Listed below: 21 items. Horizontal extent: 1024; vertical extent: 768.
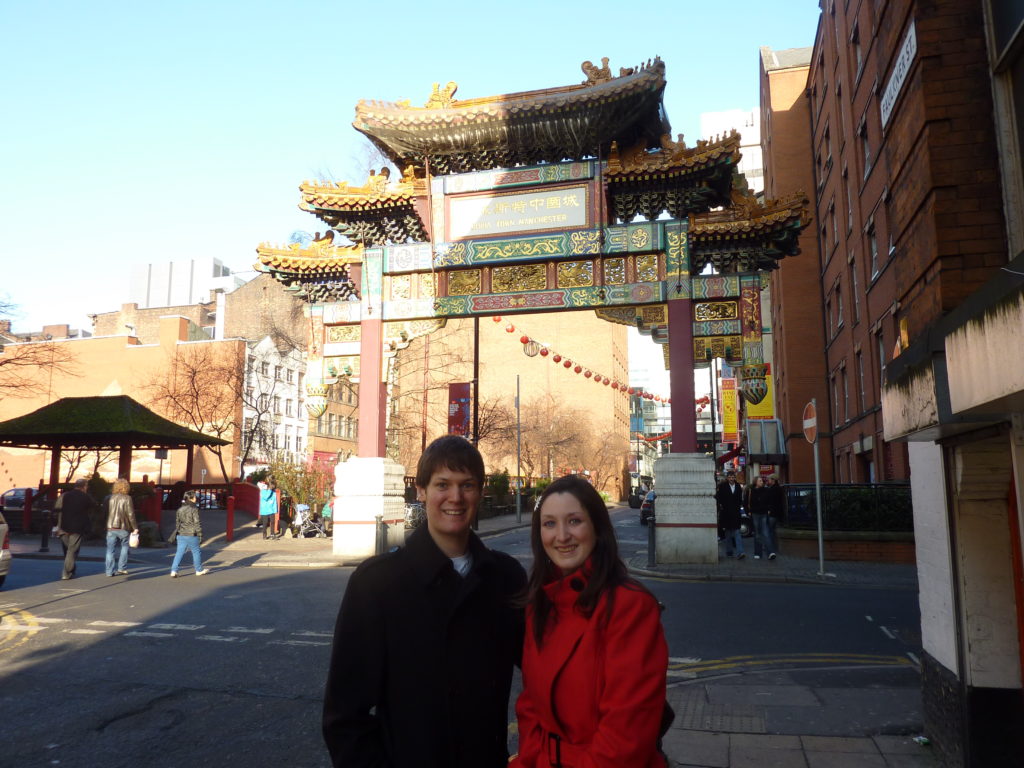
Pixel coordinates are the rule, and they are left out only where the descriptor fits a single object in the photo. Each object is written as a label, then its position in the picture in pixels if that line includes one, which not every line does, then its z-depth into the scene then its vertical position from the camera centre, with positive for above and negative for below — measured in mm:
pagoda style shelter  22188 +1540
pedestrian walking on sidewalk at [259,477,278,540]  23156 -676
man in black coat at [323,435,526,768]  2307 -559
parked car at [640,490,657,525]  30516 -1133
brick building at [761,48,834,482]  32094 +8001
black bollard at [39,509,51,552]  18842 -1366
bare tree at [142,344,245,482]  39719 +5051
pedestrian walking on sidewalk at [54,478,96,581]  13570 -690
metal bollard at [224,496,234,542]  22719 -1228
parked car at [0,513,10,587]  11886 -1121
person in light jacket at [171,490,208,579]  14047 -851
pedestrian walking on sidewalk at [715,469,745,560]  16562 -606
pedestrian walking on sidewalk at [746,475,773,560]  16016 -670
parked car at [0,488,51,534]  23719 -983
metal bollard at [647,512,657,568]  15520 -1287
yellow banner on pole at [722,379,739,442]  52000 +4541
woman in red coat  2246 -527
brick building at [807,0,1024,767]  3953 +632
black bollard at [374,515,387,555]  17484 -1229
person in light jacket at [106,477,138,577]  13828 -701
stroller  24297 -1339
